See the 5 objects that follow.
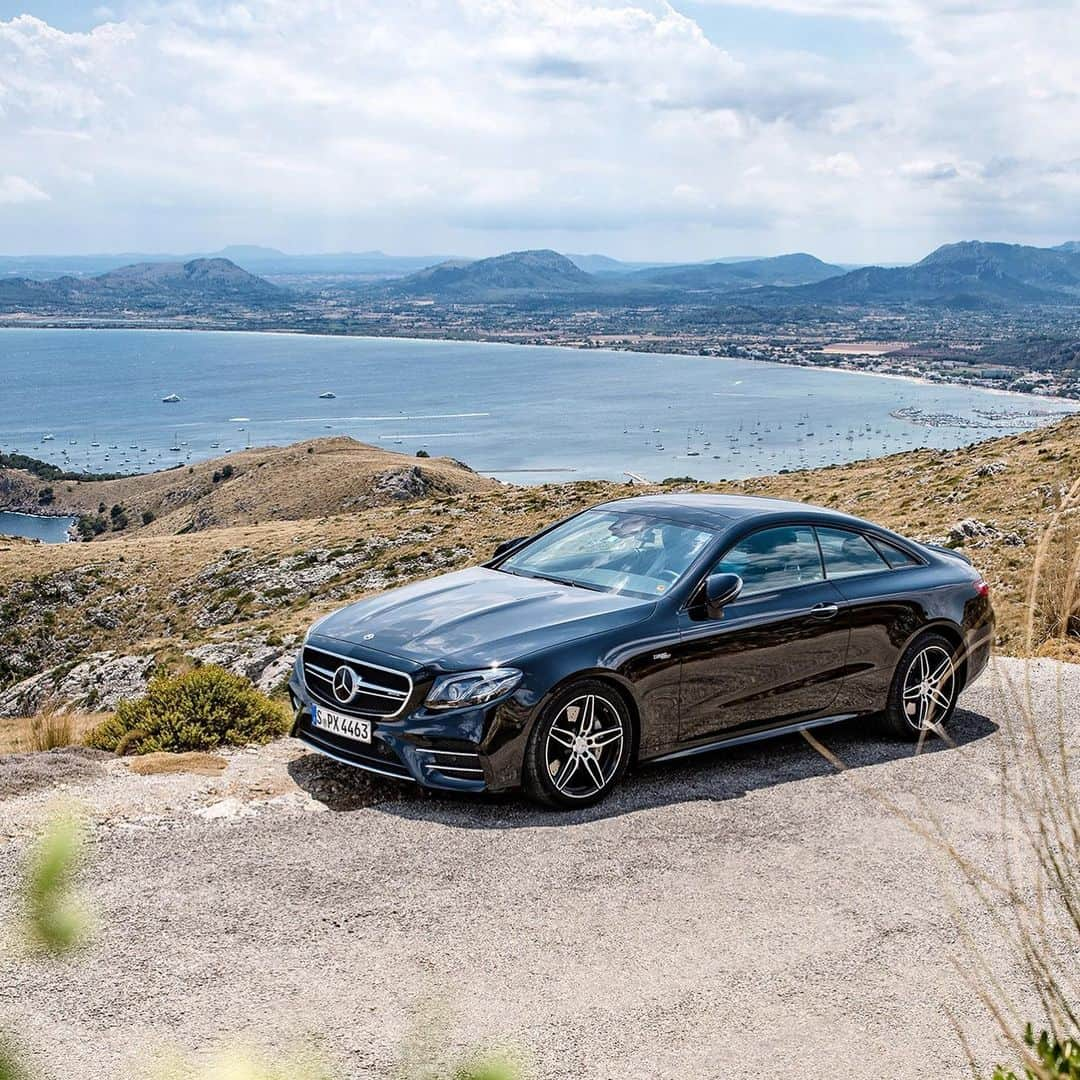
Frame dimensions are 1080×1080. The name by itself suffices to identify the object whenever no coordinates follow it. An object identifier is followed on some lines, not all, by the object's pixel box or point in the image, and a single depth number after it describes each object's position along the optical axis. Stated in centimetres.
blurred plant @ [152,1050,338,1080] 405
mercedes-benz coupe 660
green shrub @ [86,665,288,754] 821
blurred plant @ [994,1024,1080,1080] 277
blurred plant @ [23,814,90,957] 508
